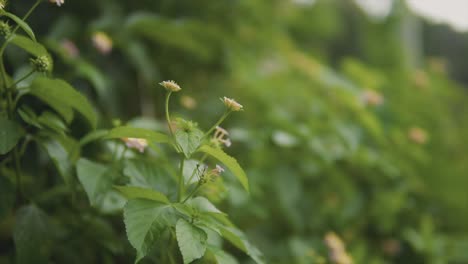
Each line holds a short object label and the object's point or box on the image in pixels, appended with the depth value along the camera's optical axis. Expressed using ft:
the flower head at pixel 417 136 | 6.72
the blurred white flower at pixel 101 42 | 5.24
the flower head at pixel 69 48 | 5.23
